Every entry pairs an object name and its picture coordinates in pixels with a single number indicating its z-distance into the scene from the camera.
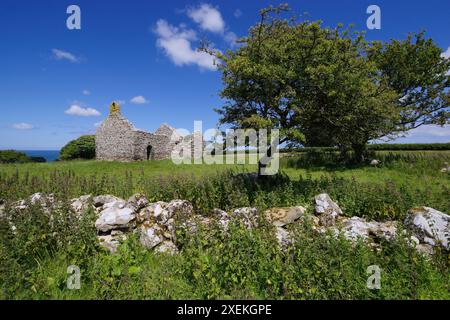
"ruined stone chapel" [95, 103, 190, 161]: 25.36
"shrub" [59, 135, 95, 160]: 33.22
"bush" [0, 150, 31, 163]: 26.76
